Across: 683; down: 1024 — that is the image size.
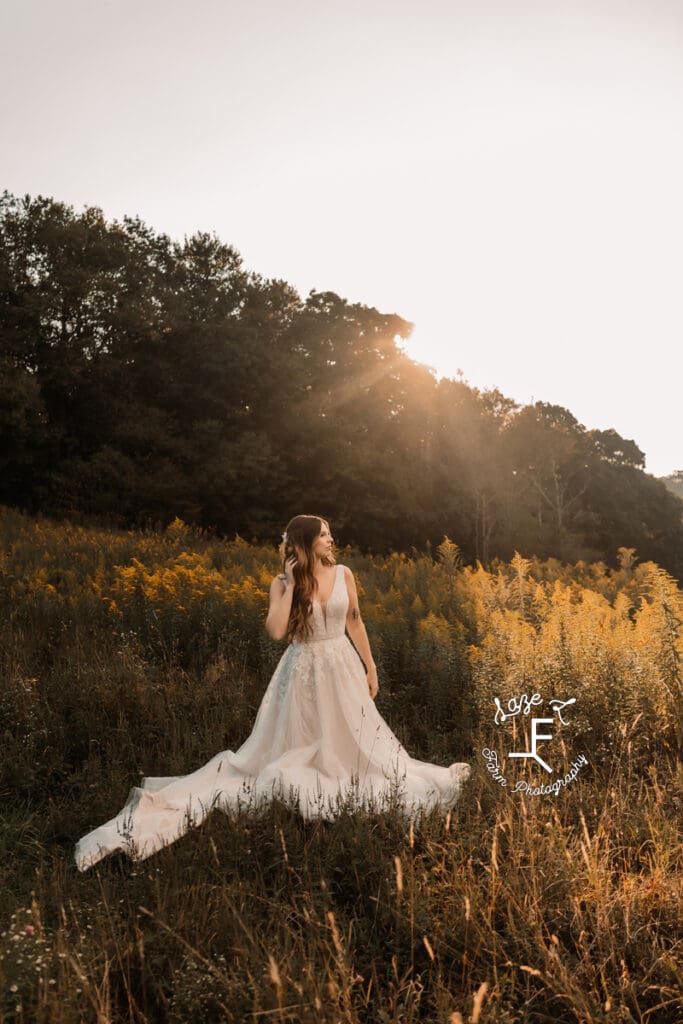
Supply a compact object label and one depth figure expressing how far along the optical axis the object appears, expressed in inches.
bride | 179.0
